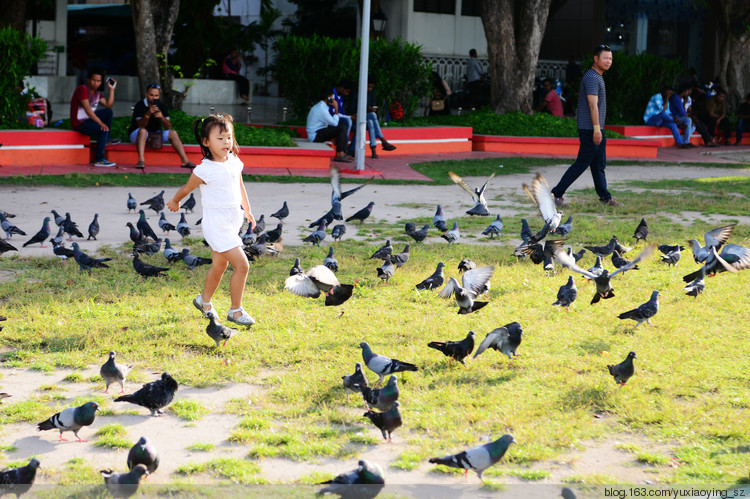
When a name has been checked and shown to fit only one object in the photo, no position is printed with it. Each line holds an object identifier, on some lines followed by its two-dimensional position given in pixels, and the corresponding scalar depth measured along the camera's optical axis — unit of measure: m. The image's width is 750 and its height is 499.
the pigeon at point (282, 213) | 19.91
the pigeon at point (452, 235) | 18.20
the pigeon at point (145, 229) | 17.50
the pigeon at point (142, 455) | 7.38
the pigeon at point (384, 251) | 15.91
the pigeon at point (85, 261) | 14.97
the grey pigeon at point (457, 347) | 10.50
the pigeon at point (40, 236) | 17.00
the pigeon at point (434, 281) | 13.80
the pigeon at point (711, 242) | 14.89
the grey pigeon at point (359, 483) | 7.06
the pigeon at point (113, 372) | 9.52
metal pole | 28.36
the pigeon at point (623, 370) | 9.77
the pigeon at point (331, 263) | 14.79
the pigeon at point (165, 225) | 18.59
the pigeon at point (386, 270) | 14.79
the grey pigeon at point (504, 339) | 10.61
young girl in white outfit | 11.82
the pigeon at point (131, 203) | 20.95
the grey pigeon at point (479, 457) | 7.57
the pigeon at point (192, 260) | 15.28
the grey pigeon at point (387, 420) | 8.39
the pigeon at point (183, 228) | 18.16
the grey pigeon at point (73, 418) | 8.24
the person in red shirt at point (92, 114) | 28.95
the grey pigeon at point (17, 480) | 7.12
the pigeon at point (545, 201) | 16.93
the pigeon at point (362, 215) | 20.10
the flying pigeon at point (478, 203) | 19.72
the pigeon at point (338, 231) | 18.28
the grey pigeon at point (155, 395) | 8.96
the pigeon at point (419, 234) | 18.12
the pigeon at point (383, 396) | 8.91
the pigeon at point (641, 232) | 17.95
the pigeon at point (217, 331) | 10.91
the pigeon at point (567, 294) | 12.87
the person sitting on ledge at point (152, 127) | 28.95
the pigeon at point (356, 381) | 9.32
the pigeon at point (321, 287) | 12.12
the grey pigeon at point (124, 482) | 7.07
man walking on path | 22.06
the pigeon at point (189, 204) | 21.06
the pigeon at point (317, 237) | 17.97
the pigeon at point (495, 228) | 18.92
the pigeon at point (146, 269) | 14.70
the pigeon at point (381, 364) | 9.76
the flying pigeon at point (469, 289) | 12.27
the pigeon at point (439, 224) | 18.69
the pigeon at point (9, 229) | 17.53
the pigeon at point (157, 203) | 20.89
